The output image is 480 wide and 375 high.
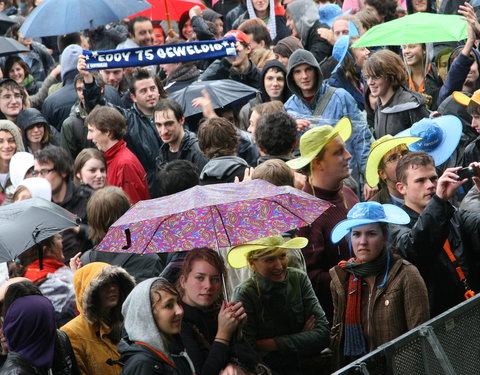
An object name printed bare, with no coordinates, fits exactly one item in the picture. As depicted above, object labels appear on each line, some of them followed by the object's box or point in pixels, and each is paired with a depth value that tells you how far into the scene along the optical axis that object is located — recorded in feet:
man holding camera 39.63
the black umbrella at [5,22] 97.19
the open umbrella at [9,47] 79.23
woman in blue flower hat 38.68
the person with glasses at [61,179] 58.39
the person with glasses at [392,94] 58.95
